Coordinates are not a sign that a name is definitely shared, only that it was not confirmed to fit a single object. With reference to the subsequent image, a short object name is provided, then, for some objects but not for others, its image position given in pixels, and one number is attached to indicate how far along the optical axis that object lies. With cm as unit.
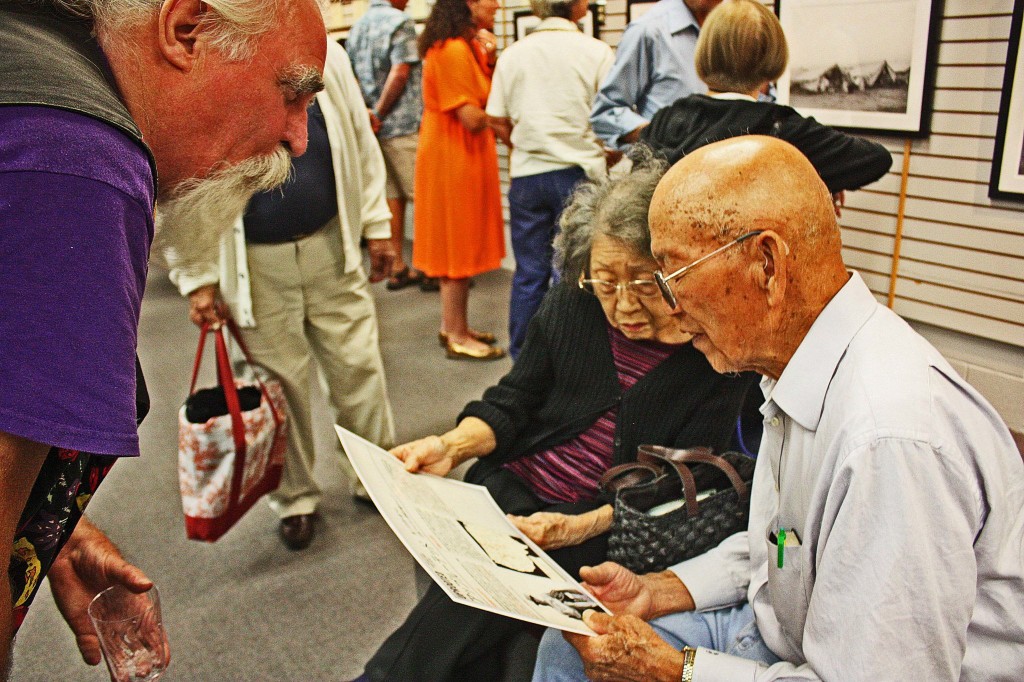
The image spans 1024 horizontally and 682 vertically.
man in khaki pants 264
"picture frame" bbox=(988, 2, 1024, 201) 286
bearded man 67
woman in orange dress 420
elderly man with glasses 96
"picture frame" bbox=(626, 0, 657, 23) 438
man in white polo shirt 389
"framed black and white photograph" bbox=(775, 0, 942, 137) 321
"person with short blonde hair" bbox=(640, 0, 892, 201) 246
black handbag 160
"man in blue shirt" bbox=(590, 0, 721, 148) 326
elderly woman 177
